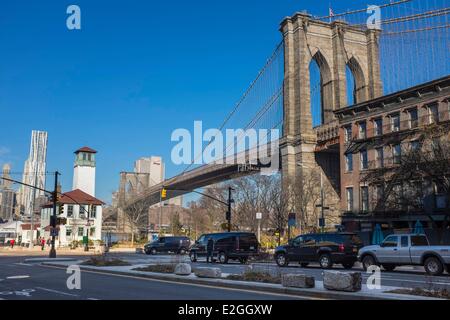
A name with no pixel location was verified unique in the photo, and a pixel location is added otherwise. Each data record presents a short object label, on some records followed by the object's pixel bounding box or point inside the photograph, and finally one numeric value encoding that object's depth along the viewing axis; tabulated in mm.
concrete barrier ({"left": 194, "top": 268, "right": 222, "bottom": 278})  17281
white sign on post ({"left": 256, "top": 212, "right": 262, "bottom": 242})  54956
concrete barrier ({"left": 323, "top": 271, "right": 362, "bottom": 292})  12820
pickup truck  21069
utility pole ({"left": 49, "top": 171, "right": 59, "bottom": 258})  36375
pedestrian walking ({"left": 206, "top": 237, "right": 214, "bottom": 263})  30250
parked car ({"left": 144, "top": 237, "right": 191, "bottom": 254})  46688
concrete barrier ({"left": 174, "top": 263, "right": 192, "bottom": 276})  18742
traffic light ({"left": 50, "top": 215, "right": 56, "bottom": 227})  36688
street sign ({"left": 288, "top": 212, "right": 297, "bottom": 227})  33844
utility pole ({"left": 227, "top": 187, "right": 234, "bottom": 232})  38831
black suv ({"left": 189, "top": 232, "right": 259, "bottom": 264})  29688
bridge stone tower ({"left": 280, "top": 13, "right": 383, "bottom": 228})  62375
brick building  42531
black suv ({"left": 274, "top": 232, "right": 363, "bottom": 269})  24984
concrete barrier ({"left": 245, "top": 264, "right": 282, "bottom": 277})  17250
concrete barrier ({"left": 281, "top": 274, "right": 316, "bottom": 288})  13915
